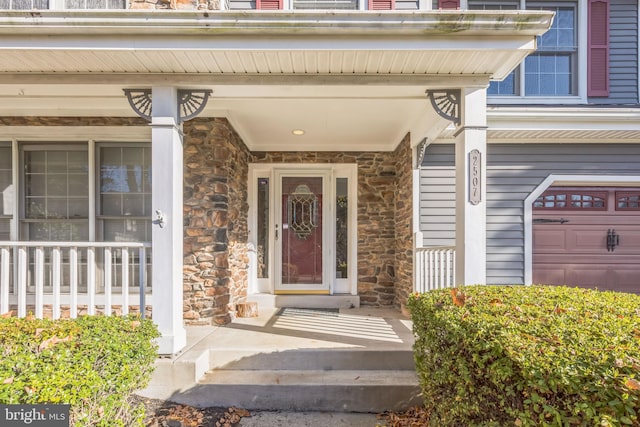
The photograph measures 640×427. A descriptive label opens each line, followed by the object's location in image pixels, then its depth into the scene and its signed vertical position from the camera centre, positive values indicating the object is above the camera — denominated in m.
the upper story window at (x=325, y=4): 4.27 +2.63
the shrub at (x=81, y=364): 1.47 -0.77
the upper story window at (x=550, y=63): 4.50 +1.98
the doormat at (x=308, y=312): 4.42 -1.40
